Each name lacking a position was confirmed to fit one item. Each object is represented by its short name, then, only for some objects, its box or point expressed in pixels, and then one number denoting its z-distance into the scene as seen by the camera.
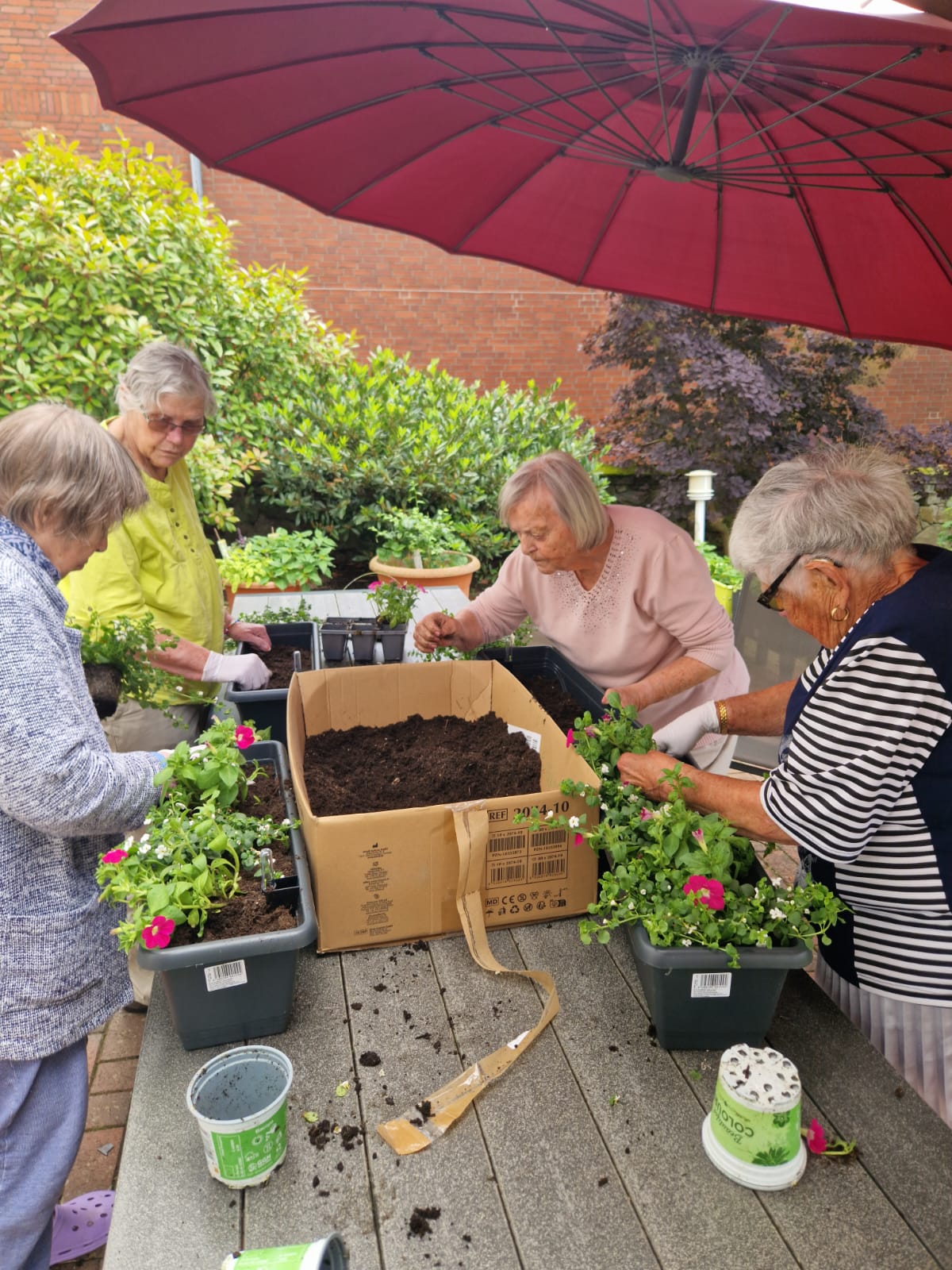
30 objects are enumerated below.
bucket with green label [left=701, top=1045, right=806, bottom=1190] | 1.06
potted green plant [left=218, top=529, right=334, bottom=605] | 4.40
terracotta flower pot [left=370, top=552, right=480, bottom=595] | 4.39
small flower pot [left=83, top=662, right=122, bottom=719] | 1.90
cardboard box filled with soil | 1.43
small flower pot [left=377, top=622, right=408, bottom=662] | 2.67
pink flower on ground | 1.14
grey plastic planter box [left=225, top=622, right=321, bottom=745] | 2.22
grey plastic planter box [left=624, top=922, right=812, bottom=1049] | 1.23
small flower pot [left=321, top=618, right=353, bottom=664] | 2.63
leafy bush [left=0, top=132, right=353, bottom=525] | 4.71
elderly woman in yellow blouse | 2.16
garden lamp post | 5.66
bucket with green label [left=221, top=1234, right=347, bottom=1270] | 0.84
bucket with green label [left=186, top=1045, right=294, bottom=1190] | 1.03
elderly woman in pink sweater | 2.26
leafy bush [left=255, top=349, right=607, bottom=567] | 5.83
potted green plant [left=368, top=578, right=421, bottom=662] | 2.67
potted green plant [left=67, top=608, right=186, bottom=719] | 1.93
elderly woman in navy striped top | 1.33
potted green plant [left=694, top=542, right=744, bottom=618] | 5.80
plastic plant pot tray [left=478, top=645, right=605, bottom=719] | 2.52
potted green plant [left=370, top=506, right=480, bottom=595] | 4.48
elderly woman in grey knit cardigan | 1.25
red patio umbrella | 1.54
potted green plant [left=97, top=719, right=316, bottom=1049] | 1.21
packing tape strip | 1.16
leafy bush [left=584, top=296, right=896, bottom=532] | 7.02
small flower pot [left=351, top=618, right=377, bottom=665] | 2.68
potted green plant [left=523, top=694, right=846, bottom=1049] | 1.23
